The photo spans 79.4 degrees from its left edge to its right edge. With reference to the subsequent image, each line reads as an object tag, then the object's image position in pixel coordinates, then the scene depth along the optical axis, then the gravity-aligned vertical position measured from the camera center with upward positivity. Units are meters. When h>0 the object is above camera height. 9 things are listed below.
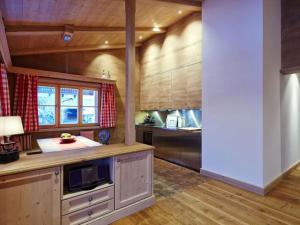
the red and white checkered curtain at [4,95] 3.31 +0.35
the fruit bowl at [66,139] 3.59 -0.51
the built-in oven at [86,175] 1.94 -0.70
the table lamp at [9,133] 1.70 -0.20
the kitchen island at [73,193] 1.54 -0.78
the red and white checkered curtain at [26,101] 4.05 +0.29
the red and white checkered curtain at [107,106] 5.42 +0.22
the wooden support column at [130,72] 2.48 +0.57
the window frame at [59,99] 4.61 +0.38
